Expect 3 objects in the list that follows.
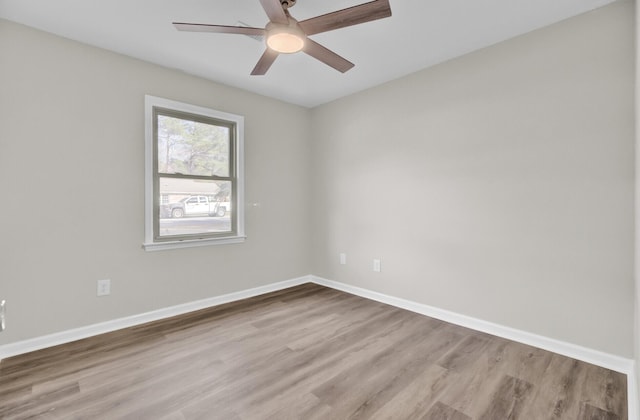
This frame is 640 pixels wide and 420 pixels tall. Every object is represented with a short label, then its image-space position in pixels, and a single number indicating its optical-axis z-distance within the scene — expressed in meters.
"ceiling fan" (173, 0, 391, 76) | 1.63
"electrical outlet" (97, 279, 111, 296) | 2.60
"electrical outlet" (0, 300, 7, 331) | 0.93
